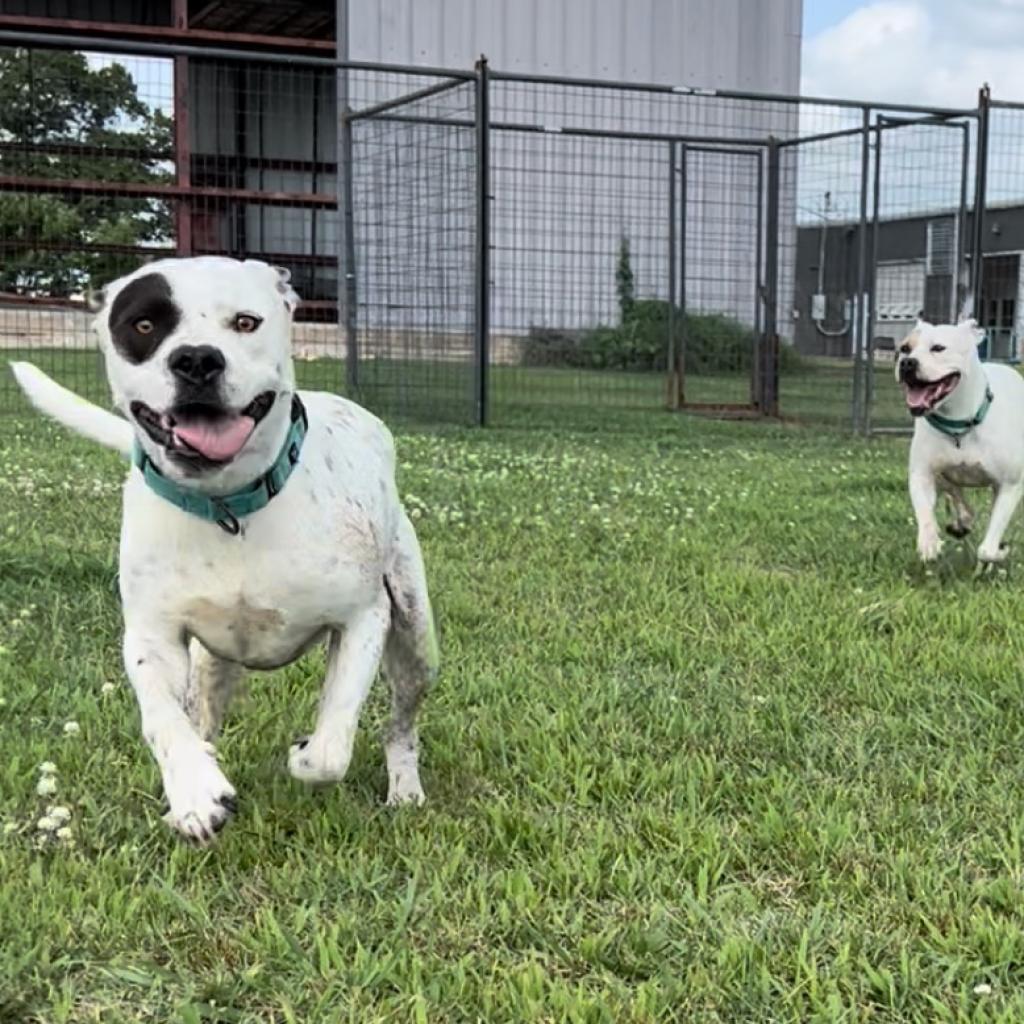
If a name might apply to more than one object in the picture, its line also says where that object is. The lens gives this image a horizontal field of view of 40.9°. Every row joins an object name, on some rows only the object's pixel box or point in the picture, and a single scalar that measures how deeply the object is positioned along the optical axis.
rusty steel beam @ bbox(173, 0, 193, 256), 12.31
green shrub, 13.05
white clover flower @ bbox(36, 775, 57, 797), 2.52
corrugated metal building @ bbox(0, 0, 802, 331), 13.48
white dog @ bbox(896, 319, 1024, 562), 5.31
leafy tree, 10.81
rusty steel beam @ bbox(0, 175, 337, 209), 11.12
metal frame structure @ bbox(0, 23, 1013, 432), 10.31
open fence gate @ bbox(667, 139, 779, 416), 12.35
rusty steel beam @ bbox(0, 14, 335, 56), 17.72
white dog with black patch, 2.17
